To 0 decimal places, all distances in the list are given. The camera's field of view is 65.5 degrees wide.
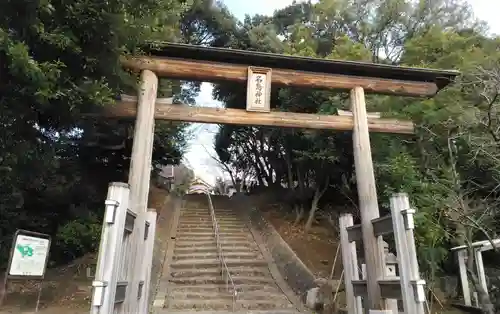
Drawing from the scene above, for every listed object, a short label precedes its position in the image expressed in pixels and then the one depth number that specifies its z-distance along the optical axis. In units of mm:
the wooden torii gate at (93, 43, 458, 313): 6168
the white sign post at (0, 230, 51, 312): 5312
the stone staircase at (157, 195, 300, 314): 8445
